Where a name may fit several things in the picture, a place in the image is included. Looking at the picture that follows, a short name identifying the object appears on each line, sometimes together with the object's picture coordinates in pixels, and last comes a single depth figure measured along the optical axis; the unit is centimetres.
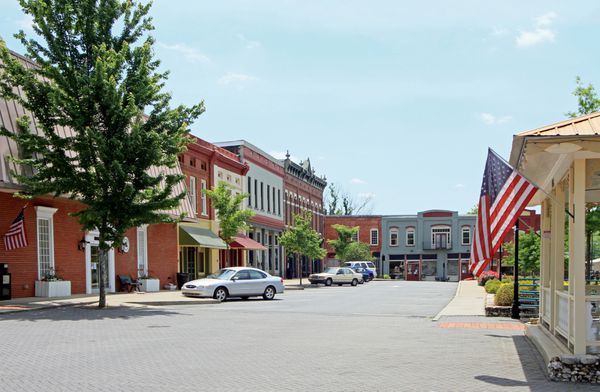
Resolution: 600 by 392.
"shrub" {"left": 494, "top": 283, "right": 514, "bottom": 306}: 1969
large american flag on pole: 926
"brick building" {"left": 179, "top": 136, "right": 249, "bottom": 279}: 3781
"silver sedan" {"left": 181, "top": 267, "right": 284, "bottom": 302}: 2623
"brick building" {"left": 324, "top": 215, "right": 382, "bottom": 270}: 8450
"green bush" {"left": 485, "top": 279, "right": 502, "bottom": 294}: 2862
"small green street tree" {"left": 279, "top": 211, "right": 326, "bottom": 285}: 5116
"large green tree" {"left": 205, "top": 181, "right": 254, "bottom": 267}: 3872
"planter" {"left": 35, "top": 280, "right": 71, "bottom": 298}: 2456
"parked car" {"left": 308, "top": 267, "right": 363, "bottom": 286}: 4869
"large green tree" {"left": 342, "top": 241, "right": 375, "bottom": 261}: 7388
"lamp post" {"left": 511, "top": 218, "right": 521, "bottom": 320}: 1856
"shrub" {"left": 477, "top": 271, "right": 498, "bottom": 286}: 4428
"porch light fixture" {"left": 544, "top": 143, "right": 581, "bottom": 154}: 853
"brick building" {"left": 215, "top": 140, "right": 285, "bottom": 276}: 5019
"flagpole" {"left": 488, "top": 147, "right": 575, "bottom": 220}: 899
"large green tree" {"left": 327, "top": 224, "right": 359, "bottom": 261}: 7325
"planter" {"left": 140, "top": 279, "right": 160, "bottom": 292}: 3209
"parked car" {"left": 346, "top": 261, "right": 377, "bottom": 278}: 6225
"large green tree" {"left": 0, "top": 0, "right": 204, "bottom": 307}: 2081
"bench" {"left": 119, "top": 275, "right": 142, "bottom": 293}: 3054
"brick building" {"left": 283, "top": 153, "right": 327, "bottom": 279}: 6269
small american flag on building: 2233
